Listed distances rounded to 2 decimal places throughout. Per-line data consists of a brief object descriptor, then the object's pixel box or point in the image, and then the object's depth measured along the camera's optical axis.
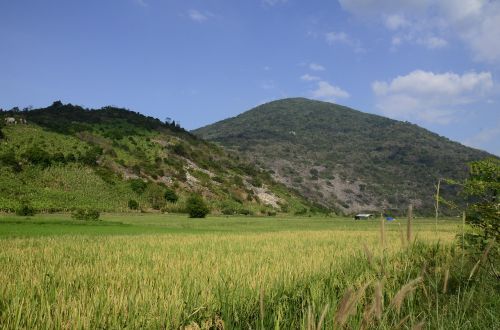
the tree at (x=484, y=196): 8.34
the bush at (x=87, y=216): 32.15
